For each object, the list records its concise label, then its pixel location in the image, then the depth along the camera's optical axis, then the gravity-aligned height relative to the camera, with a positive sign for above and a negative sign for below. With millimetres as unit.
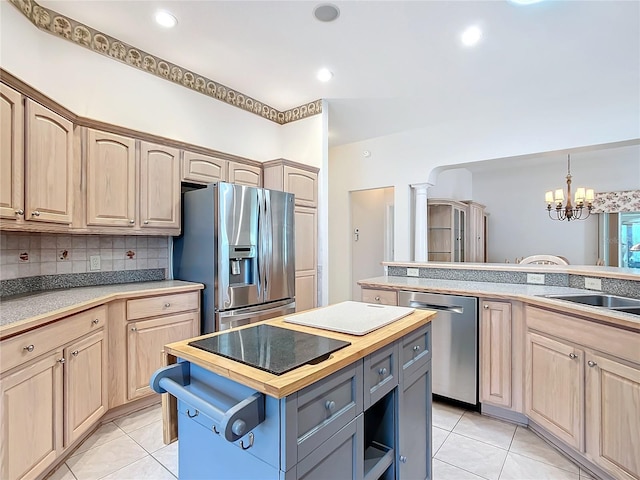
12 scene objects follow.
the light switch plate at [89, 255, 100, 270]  2646 -172
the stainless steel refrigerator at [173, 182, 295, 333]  2662 -96
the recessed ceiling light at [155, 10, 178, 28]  2392 +1638
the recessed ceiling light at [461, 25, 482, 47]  2514 +1598
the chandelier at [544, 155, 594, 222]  4859 +651
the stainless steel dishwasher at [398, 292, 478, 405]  2430 -776
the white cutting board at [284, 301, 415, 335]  1295 -333
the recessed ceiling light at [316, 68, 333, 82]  3130 +1609
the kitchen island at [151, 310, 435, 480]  834 -499
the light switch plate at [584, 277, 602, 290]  2280 -293
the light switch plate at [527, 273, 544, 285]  2648 -295
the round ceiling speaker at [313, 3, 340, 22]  2262 +1600
